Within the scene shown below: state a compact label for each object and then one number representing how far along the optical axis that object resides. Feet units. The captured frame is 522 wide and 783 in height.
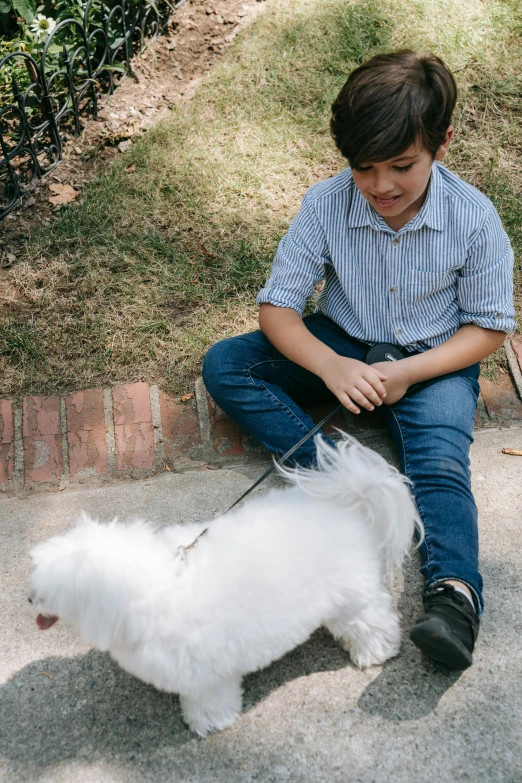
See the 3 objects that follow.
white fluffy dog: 4.05
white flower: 9.89
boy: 5.30
